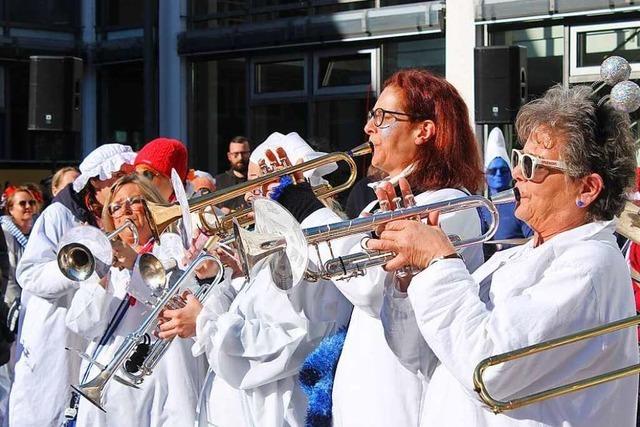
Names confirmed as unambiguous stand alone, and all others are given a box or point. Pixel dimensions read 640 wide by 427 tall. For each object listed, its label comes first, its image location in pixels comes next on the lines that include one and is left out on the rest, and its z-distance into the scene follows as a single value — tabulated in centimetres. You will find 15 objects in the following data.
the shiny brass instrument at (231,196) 381
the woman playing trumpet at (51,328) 548
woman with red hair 309
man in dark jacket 998
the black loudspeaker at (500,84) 884
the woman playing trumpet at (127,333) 423
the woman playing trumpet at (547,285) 246
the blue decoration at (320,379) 343
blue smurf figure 602
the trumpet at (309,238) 282
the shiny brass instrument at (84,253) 423
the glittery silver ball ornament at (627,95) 428
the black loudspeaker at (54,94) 1173
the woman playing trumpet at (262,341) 355
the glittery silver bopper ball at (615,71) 487
